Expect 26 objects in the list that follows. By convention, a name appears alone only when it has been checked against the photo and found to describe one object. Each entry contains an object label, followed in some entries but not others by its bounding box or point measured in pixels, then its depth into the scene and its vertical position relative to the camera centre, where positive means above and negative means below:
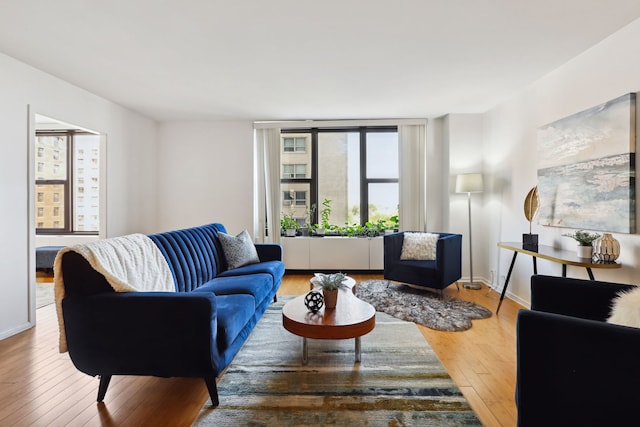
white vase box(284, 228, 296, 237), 5.23 -0.28
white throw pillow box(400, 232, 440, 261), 4.07 -0.41
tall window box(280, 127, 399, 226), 5.29 +0.72
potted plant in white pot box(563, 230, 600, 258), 2.57 -0.23
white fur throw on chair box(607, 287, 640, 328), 1.24 -0.38
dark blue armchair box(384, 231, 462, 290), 3.70 -0.61
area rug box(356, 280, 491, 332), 3.04 -0.98
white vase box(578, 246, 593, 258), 2.56 -0.29
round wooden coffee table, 1.97 -0.68
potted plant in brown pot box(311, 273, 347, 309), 2.30 -0.54
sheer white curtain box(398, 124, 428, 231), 5.02 +0.62
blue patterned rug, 1.67 -1.05
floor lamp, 4.24 +0.40
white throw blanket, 1.74 -0.30
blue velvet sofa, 1.68 -0.62
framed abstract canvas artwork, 2.39 +0.39
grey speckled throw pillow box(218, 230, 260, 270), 3.36 -0.39
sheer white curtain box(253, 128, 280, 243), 5.14 +0.51
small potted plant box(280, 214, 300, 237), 5.24 -0.19
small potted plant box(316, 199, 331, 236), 5.22 -0.08
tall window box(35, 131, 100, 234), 5.36 +0.48
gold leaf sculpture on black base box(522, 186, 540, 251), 3.33 +0.08
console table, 2.36 -0.34
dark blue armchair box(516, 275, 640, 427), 1.06 -0.55
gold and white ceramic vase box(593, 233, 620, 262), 2.38 -0.25
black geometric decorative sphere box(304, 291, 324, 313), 2.25 -0.62
